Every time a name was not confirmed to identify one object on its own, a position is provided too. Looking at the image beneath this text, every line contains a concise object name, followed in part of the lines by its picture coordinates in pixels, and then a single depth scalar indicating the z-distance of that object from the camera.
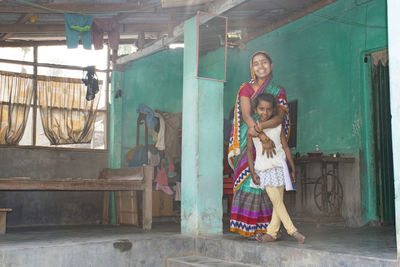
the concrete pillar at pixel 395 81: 3.49
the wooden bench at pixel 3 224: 6.84
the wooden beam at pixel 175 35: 5.83
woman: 5.23
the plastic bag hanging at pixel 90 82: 9.78
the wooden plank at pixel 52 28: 8.67
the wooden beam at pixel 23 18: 8.33
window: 9.30
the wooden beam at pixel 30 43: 9.35
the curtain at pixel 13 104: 8.97
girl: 4.87
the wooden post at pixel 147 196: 6.99
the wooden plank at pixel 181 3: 5.98
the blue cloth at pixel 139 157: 9.09
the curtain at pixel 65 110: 9.48
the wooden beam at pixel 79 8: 7.52
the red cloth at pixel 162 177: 8.86
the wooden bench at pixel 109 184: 6.05
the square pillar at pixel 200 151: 5.80
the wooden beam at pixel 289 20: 8.22
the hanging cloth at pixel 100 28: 8.14
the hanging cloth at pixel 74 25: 7.73
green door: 7.59
